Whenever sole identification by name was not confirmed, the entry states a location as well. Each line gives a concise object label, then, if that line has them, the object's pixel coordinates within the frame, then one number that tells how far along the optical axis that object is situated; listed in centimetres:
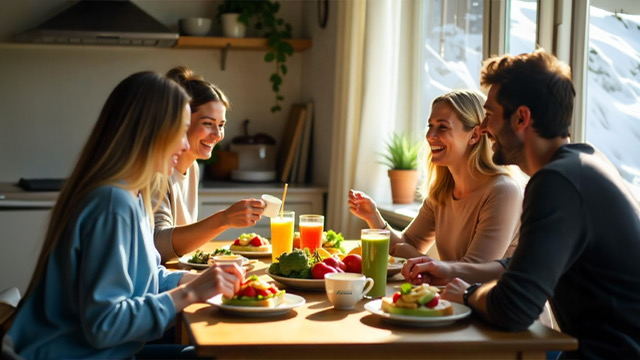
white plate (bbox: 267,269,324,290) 195
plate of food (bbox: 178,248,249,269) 224
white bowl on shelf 459
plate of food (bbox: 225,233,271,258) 251
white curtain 382
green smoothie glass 190
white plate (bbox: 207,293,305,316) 167
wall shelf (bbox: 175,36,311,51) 457
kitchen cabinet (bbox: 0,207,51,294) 400
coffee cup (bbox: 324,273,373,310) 176
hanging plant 467
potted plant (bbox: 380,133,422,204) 382
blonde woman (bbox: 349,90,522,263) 225
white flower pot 466
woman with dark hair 240
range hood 424
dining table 148
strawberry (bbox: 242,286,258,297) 170
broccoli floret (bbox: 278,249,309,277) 199
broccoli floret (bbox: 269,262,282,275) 203
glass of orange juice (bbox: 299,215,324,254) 236
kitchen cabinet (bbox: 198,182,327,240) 425
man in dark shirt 155
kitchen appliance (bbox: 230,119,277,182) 468
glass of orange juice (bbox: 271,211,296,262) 234
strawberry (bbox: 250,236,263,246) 254
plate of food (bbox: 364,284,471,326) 162
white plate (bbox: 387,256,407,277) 216
